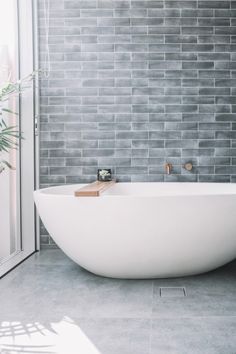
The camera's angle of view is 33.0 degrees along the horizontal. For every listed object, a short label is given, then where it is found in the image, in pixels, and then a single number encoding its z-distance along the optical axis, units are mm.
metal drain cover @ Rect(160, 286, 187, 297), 2824
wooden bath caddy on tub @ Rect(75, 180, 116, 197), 2848
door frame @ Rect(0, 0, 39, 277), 4133
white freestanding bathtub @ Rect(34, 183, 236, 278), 2836
